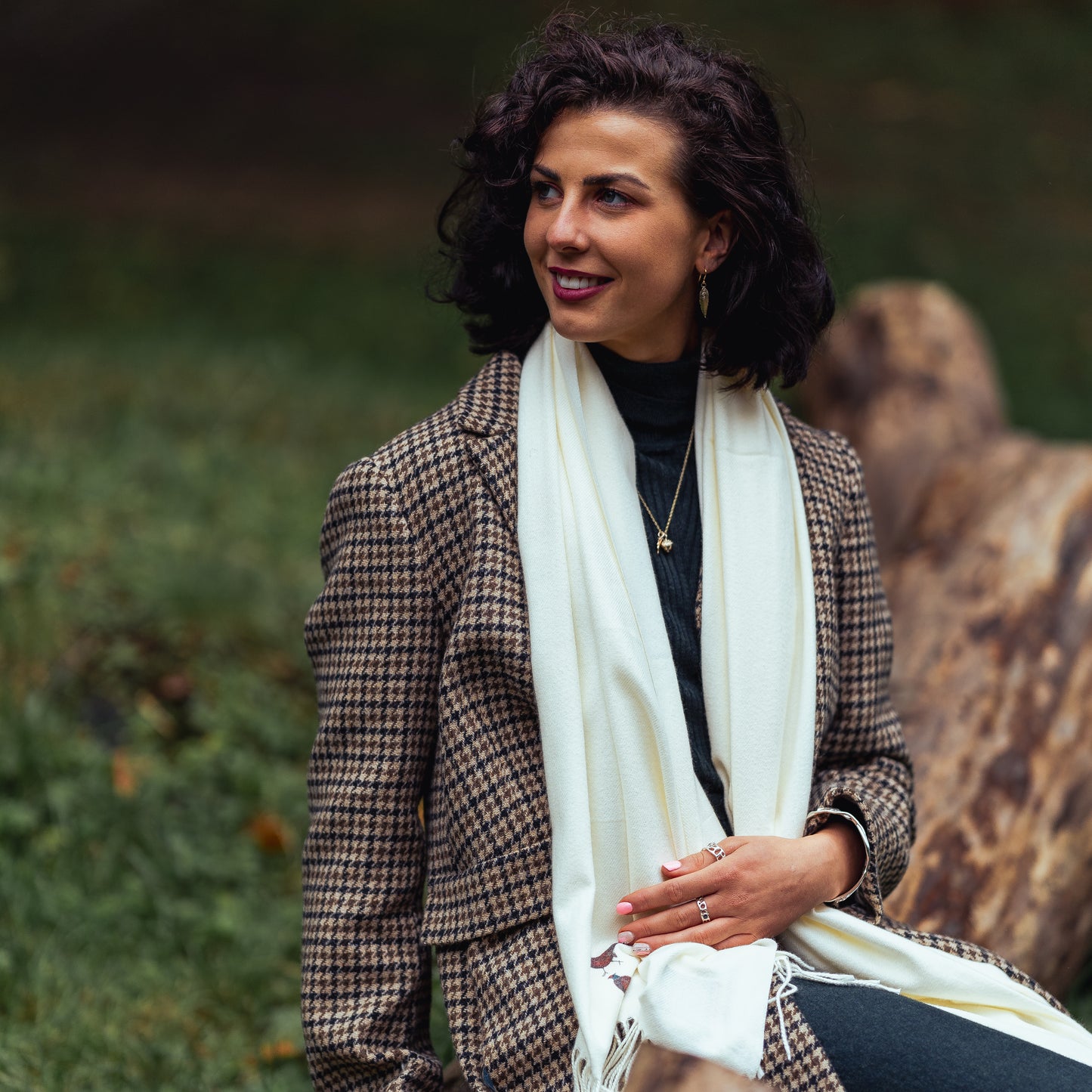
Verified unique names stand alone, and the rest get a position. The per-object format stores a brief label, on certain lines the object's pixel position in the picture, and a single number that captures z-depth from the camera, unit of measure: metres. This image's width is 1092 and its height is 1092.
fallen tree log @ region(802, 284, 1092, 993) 2.99
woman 2.05
